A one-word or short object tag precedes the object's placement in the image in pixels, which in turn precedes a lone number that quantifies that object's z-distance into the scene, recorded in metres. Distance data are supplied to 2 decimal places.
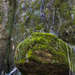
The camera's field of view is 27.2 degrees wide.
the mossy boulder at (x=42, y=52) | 2.85
